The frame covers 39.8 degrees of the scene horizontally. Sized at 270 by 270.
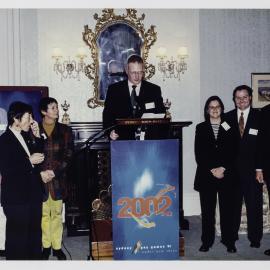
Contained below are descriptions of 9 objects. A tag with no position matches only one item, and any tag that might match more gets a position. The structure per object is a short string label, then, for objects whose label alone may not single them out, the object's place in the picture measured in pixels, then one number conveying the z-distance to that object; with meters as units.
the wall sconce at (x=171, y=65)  5.29
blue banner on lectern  2.86
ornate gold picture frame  5.18
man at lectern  3.68
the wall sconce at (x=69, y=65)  5.12
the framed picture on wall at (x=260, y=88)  5.47
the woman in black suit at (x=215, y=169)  3.75
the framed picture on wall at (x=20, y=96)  4.04
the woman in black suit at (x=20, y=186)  2.96
